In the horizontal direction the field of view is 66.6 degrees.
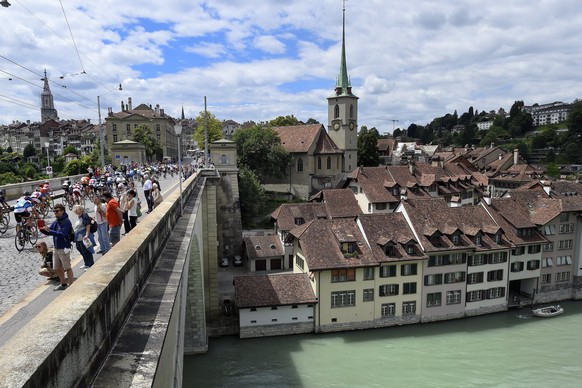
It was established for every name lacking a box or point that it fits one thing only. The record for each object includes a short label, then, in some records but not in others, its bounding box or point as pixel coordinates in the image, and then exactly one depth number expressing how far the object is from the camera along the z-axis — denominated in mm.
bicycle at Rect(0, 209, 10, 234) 14485
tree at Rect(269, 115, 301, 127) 83875
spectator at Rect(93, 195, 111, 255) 10511
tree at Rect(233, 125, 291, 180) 56344
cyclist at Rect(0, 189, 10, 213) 15133
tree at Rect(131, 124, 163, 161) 69831
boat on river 32281
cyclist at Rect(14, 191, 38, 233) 12453
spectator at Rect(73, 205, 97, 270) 8977
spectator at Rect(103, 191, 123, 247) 10635
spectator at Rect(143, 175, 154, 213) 17241
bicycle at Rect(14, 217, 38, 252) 12172
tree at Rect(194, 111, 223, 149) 68188
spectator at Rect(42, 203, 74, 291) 7828
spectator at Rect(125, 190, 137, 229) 12617
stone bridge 3164
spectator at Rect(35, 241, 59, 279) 8414
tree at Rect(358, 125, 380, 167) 73750
